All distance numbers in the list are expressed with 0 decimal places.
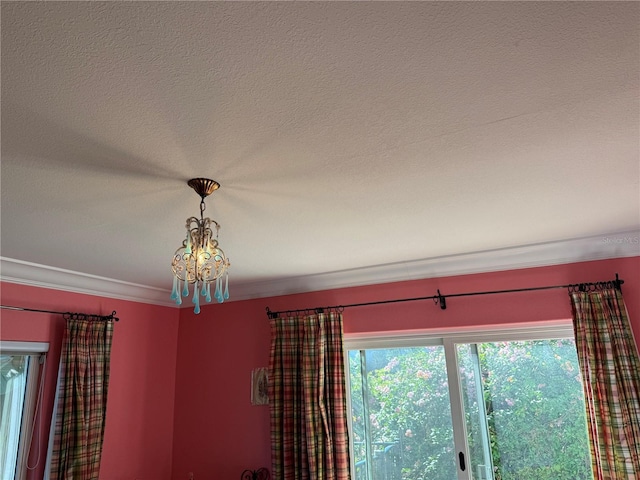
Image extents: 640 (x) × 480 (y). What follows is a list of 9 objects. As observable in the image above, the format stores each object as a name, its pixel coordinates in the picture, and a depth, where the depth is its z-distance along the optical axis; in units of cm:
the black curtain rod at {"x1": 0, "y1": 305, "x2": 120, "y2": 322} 314
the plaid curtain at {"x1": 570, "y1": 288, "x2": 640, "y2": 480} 255
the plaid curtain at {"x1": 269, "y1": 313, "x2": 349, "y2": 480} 331
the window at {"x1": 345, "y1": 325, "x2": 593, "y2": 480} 292
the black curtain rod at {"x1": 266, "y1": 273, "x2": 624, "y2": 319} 282
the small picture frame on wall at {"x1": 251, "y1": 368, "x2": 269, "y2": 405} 383
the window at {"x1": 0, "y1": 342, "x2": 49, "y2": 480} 307
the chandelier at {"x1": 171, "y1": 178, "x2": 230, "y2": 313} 173
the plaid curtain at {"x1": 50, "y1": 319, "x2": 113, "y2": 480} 317
